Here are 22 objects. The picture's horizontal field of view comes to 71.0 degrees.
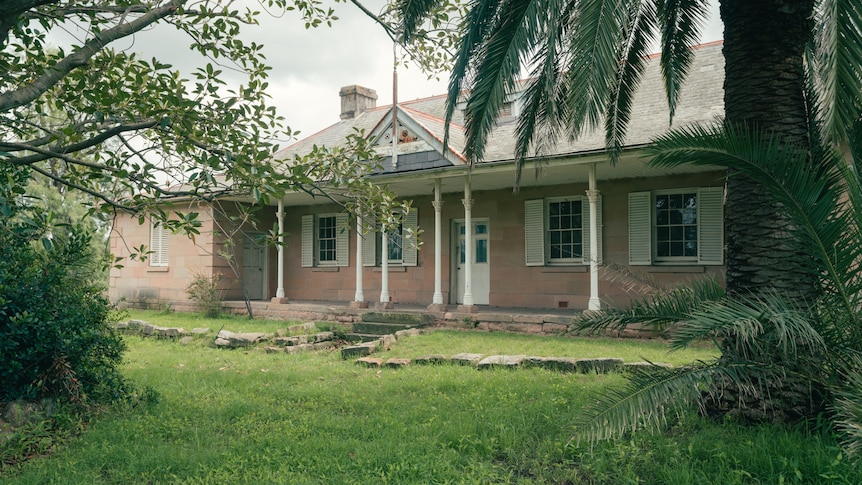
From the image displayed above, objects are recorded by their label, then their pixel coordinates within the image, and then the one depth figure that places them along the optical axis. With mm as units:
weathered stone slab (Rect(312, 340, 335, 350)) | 11541
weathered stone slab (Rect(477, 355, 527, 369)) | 8242
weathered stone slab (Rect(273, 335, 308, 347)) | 11414
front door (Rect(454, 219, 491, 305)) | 15281
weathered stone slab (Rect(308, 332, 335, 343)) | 11907
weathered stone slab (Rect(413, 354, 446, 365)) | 8922
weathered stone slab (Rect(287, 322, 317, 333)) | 12922
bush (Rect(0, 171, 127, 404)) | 5812
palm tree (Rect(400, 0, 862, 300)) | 3617
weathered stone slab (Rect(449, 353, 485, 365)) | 8621
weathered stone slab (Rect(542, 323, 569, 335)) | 11773
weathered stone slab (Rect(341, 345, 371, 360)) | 10117
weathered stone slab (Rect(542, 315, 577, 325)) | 11719
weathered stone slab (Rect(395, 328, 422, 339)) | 11782
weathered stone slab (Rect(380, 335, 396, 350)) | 10806
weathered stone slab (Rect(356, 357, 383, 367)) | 9087
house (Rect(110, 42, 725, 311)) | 12352
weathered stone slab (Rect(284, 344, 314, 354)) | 10816
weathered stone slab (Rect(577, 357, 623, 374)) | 7781
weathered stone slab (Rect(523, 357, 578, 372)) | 7963
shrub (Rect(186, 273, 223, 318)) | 16391
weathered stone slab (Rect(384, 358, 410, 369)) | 8871
